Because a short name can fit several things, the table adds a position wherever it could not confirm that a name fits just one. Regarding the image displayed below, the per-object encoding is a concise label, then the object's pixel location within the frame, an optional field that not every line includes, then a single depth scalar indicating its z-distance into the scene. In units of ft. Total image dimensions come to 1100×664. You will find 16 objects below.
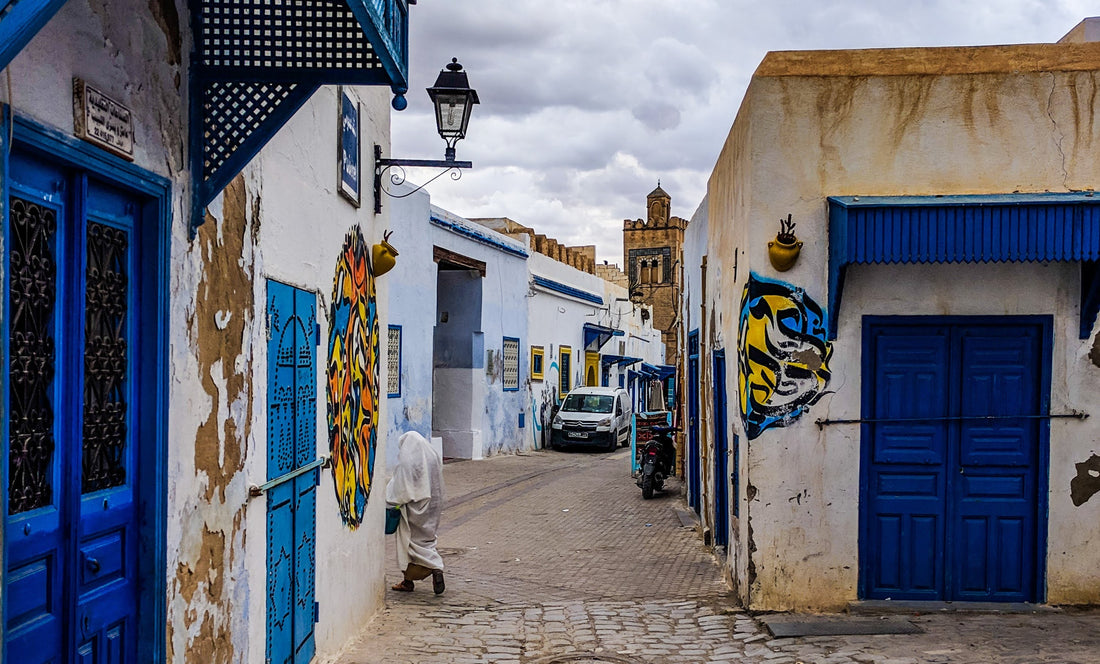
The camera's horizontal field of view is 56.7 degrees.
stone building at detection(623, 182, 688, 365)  200.34
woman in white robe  28.30
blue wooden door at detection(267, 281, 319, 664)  17.30
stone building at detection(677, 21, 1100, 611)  24.52
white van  80.23
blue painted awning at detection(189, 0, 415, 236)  13.17
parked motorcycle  48.88
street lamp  28.27
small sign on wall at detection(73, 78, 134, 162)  10.31
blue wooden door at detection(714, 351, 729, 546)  31.55
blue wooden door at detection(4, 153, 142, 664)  9.82
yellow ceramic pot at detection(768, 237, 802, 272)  24.36
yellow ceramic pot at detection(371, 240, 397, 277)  25.62
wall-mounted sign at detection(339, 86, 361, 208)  22.02
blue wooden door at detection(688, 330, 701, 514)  41.73
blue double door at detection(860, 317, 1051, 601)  24.70
